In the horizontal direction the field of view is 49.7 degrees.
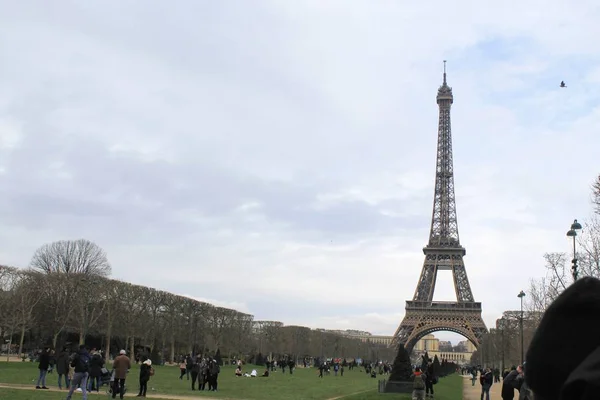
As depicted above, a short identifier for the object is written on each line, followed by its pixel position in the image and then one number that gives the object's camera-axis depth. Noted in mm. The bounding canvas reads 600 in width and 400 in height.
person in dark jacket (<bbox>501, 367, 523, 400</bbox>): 17750
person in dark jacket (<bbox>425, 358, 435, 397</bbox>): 32594
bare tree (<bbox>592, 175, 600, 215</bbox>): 37406
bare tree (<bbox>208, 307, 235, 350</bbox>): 93625
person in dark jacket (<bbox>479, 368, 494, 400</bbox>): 32456
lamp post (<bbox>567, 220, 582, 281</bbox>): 29703
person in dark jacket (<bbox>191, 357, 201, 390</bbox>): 34144
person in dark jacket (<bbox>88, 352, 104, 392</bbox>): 26953
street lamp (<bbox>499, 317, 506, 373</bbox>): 89125
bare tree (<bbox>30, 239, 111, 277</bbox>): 89750
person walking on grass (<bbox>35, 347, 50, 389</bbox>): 28172
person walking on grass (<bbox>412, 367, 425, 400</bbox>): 25656
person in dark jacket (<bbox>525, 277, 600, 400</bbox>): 2469
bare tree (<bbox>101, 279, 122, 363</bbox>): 75312
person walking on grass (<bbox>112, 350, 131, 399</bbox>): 22938
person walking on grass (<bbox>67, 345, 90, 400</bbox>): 20156
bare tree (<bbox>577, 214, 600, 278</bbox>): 38281
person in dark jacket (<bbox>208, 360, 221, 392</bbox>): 34094
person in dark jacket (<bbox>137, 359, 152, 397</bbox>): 26312
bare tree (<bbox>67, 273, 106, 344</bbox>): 71188
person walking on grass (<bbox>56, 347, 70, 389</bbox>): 29878
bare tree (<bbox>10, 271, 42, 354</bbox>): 66312
